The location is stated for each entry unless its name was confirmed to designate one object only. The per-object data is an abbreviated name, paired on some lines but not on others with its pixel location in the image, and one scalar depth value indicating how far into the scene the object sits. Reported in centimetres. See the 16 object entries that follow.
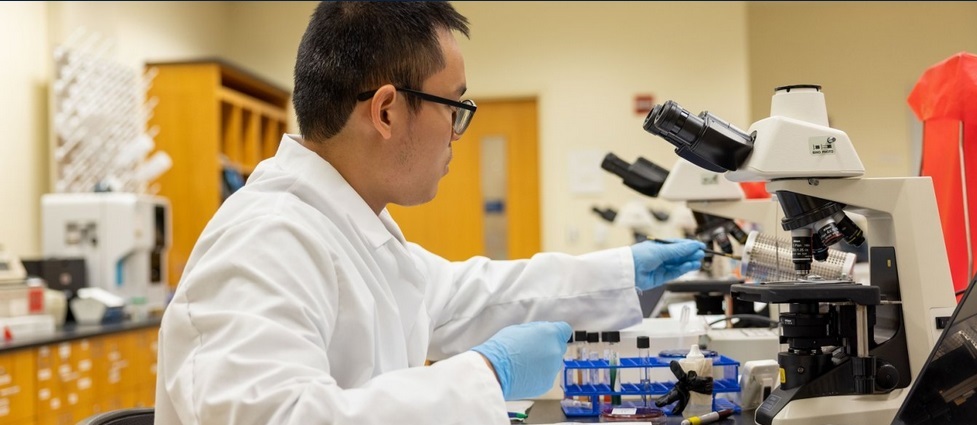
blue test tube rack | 144
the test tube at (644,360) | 147
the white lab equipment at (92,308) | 379
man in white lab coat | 96
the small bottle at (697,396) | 142
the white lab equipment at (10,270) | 339
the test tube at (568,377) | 147
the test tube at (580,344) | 155
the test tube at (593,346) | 152
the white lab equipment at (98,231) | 409
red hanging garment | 168
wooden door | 636
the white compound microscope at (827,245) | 126
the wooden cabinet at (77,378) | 305
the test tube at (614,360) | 146
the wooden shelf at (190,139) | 514
